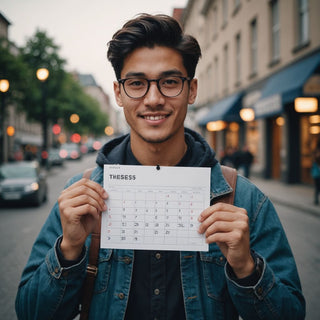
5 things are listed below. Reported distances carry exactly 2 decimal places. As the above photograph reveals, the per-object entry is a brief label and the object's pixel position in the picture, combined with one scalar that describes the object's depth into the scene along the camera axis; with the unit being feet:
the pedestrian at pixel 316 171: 33.60
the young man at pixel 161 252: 4.91
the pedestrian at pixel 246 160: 56.65
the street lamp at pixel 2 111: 50.83
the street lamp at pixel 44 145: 79.54
